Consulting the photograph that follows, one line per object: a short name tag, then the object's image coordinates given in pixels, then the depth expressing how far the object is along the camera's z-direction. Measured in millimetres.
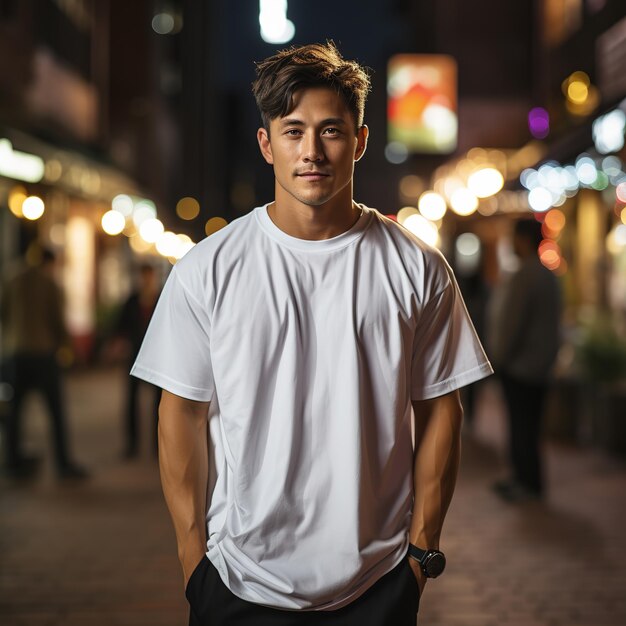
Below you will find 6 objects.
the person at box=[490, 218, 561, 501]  7715
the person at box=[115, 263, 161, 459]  10133
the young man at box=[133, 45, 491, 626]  2385
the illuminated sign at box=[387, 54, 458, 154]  34438
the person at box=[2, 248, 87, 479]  8992
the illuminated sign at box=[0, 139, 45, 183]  13145
